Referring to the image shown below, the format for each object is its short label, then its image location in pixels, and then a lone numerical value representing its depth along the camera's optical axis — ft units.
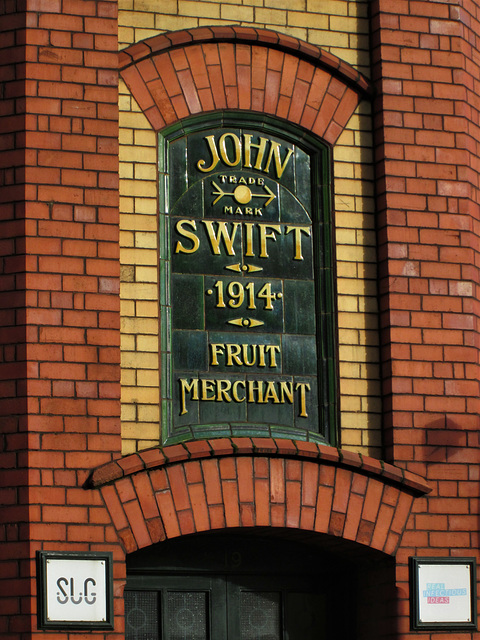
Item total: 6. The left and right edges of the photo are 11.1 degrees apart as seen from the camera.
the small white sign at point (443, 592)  54.43
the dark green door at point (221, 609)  55.28
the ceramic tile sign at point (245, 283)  55.05
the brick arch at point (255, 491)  51.89
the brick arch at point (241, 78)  56.32
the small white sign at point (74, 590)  49.96
